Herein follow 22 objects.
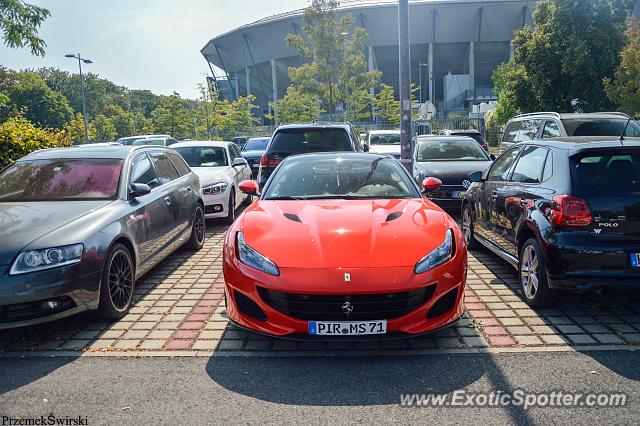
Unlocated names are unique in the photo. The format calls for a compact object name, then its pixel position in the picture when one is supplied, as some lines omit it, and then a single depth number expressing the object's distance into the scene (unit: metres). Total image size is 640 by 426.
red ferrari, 3.75
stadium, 52.41
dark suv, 10.48
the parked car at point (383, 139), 20.13
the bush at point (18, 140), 9.92
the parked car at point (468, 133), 21.45
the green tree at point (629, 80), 16.03
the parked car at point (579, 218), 4.40
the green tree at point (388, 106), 47.56
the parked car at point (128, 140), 33.47
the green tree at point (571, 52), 20.38
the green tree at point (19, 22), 10.74
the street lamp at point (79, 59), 40.04
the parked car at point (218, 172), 9.77
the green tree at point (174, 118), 47.75
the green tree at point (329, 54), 29.84
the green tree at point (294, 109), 43.91
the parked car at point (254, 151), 18.98
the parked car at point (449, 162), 10.07
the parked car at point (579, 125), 10.27
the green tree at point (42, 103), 82.25
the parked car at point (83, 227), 4.16
